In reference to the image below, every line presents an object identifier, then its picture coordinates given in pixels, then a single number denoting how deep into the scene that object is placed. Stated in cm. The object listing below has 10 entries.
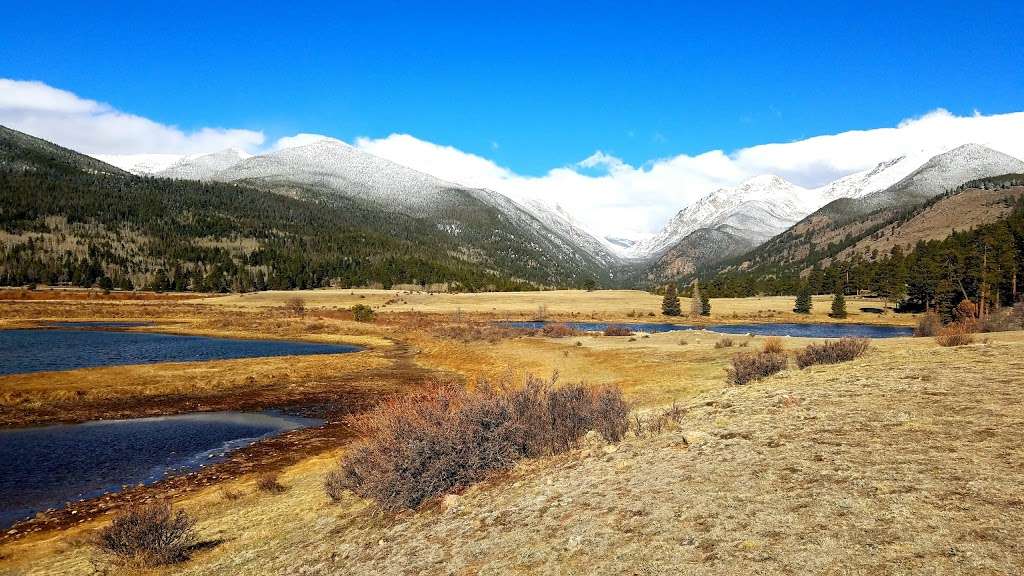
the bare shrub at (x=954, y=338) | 1917
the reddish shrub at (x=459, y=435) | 1106
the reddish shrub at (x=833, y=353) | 1961
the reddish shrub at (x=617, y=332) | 5236
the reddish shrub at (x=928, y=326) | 4075
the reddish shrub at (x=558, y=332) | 5388
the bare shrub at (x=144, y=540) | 1102
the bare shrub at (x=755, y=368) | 1934
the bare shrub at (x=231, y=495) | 1556
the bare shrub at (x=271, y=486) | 1586
